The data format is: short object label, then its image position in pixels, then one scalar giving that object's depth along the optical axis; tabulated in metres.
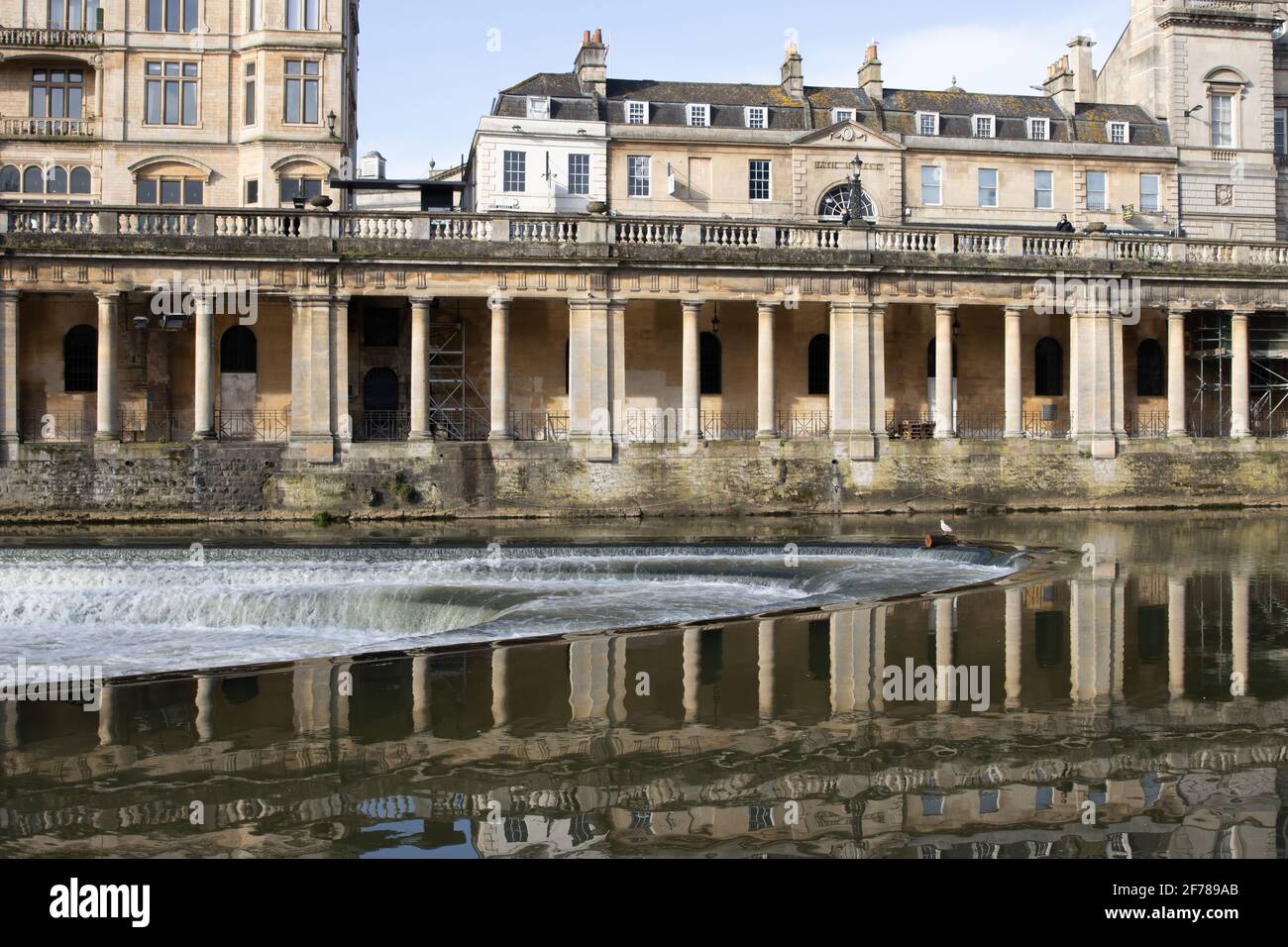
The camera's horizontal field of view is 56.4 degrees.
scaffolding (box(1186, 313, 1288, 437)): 35.31
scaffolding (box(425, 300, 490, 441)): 34.16
